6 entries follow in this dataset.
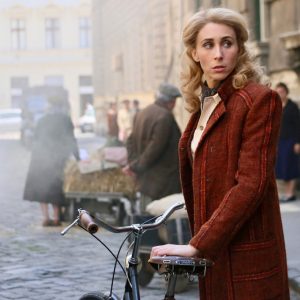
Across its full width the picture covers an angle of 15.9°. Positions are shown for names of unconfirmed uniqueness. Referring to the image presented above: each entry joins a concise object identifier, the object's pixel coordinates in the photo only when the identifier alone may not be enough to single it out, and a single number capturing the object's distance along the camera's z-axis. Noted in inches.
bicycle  125.1
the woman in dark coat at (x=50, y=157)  494.6
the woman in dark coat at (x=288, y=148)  545.3
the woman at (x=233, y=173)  126.3
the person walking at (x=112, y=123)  1202.5
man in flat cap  398.3
